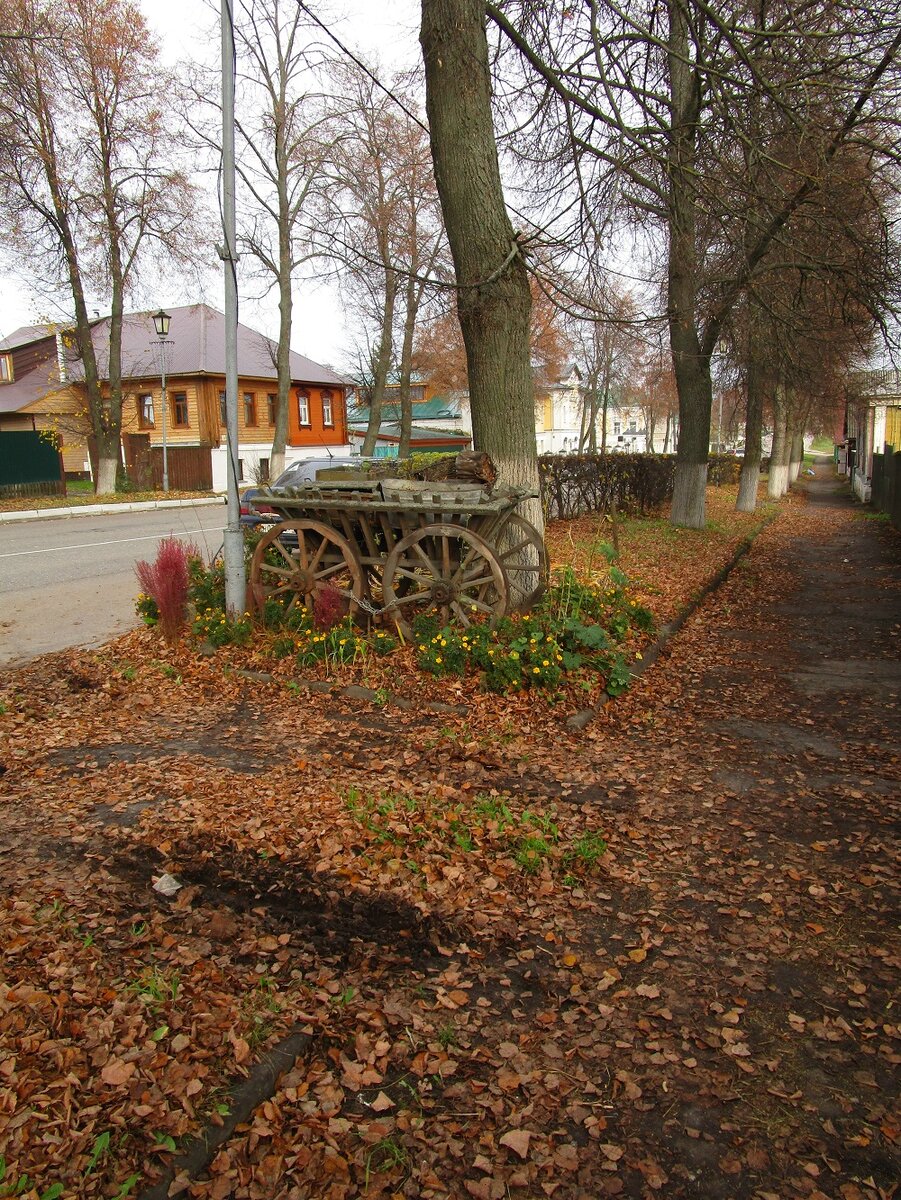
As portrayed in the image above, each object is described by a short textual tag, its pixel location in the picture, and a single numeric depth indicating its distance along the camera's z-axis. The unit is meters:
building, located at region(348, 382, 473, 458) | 54.50
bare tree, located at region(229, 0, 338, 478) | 23.16
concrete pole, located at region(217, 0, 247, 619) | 7.32
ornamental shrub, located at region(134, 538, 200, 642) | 7.91
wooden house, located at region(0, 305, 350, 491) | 34.44
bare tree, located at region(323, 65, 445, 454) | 17.17
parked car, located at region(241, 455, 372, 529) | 12.86
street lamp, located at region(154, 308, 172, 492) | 26.16
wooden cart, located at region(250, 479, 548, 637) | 6.93
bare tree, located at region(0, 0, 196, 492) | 22.59
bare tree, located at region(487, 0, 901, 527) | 6.45
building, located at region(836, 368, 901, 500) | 26.97
